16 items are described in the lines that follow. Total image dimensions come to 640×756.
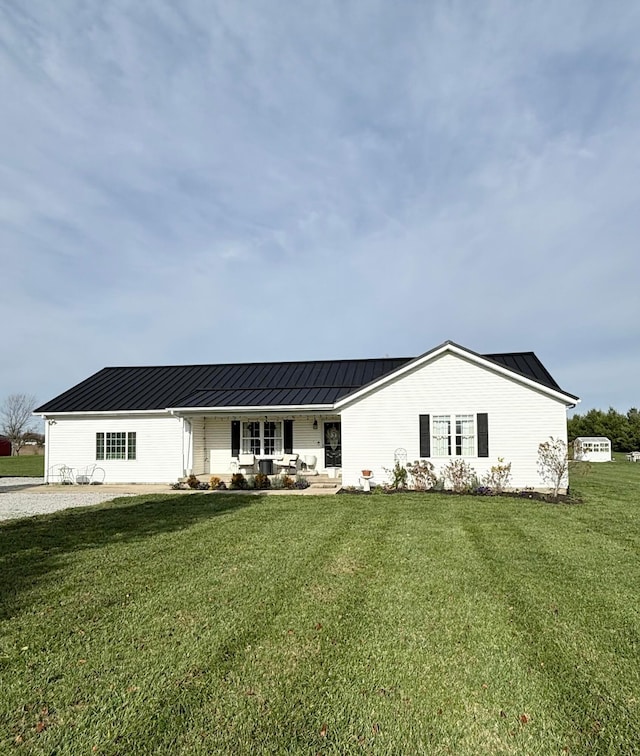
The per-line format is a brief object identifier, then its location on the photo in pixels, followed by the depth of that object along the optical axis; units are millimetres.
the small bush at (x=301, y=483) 16641
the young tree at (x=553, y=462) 14482
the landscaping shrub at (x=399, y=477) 15414
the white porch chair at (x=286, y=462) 18328
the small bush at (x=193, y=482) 16859
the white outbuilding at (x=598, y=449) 32938
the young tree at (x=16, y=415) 64500
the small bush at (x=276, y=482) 16923
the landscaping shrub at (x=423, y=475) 15297
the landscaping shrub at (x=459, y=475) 15043
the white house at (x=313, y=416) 15203
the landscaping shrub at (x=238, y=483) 17000
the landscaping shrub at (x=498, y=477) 14922
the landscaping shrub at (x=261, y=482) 16938
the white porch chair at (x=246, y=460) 18844
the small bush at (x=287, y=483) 16688
